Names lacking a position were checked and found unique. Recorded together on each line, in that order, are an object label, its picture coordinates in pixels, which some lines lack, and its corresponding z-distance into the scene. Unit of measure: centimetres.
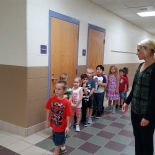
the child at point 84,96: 357
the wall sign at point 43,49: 309
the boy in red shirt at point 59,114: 218
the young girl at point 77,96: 328
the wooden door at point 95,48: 456
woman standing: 173
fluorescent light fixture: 541
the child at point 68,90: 319
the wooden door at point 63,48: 335
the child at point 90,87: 367
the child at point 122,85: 477
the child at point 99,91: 405
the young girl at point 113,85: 438
